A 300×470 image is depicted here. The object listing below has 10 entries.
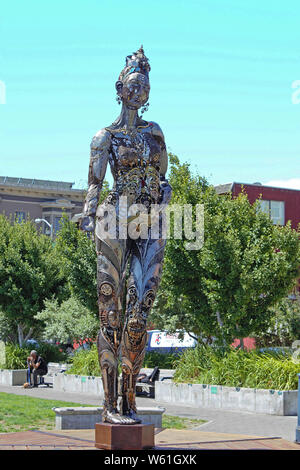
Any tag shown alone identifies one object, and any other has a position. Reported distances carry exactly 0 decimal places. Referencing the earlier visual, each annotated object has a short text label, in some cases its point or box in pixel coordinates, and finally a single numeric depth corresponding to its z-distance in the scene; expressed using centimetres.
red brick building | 4400
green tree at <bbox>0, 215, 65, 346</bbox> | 2655
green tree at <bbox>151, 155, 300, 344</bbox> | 1672
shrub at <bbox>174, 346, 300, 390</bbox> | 1498
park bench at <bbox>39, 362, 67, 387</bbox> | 2492
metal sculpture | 673
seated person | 2124
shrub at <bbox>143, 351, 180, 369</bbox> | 2291
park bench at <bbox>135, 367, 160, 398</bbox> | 1820
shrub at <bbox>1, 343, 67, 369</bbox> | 2406
